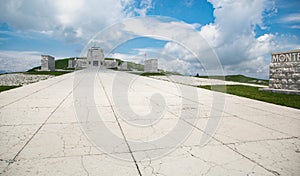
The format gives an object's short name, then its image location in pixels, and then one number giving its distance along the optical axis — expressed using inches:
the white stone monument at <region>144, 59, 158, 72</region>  1201.4
